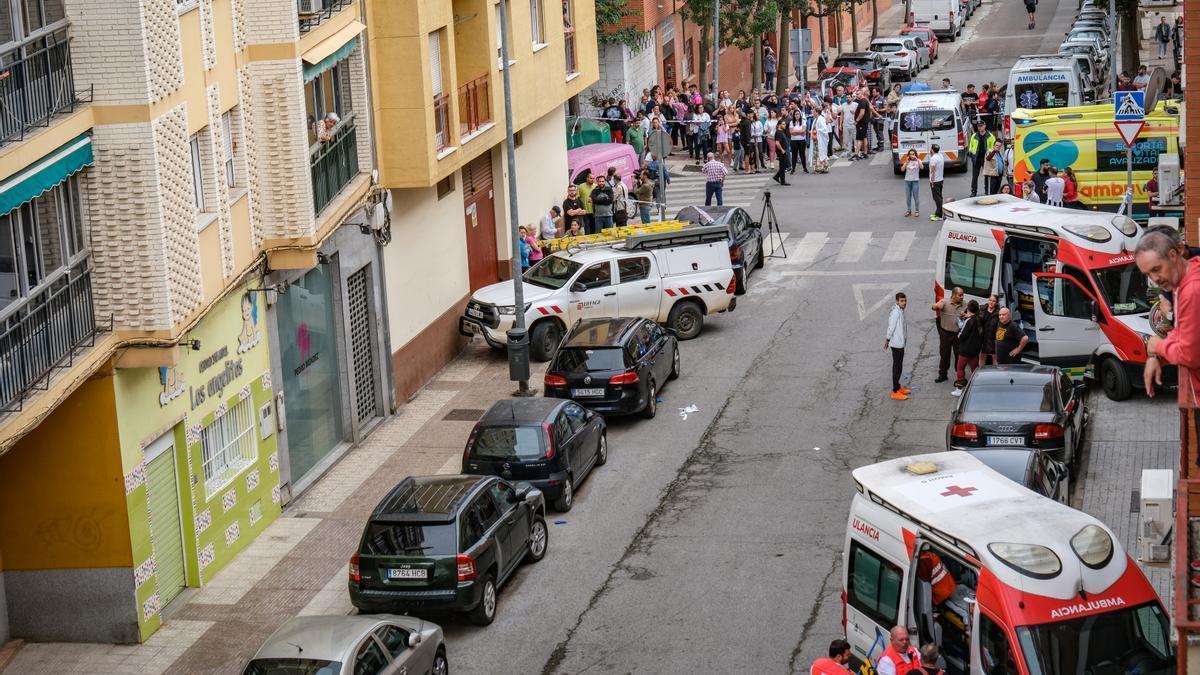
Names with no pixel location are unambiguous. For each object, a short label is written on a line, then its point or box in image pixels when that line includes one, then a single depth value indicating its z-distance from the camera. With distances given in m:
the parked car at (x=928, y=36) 69.38
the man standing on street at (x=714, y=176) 39.94
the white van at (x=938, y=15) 76.00
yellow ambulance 35.41
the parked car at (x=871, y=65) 60.94
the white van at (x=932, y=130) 43.50
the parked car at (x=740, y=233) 34.00
